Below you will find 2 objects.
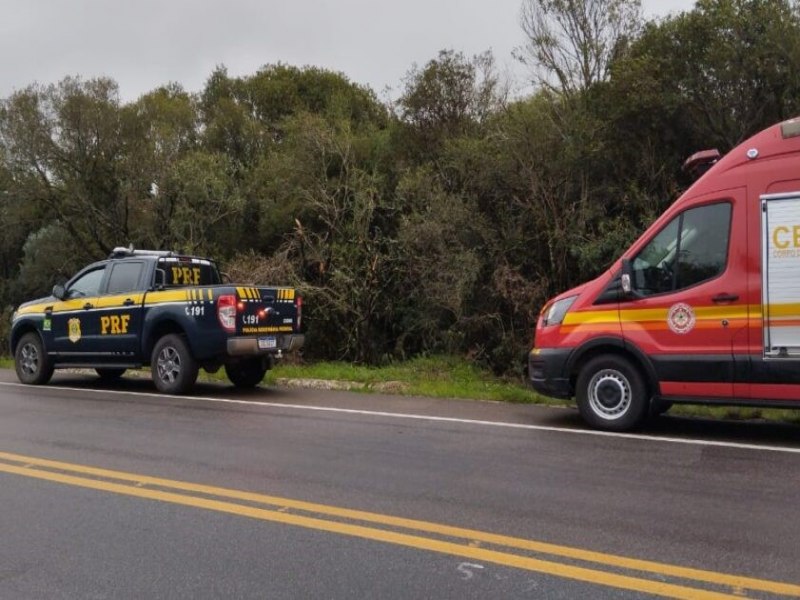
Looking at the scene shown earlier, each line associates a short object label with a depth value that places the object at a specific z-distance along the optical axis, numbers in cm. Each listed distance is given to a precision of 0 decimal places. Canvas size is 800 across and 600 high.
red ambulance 729
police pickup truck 1095
